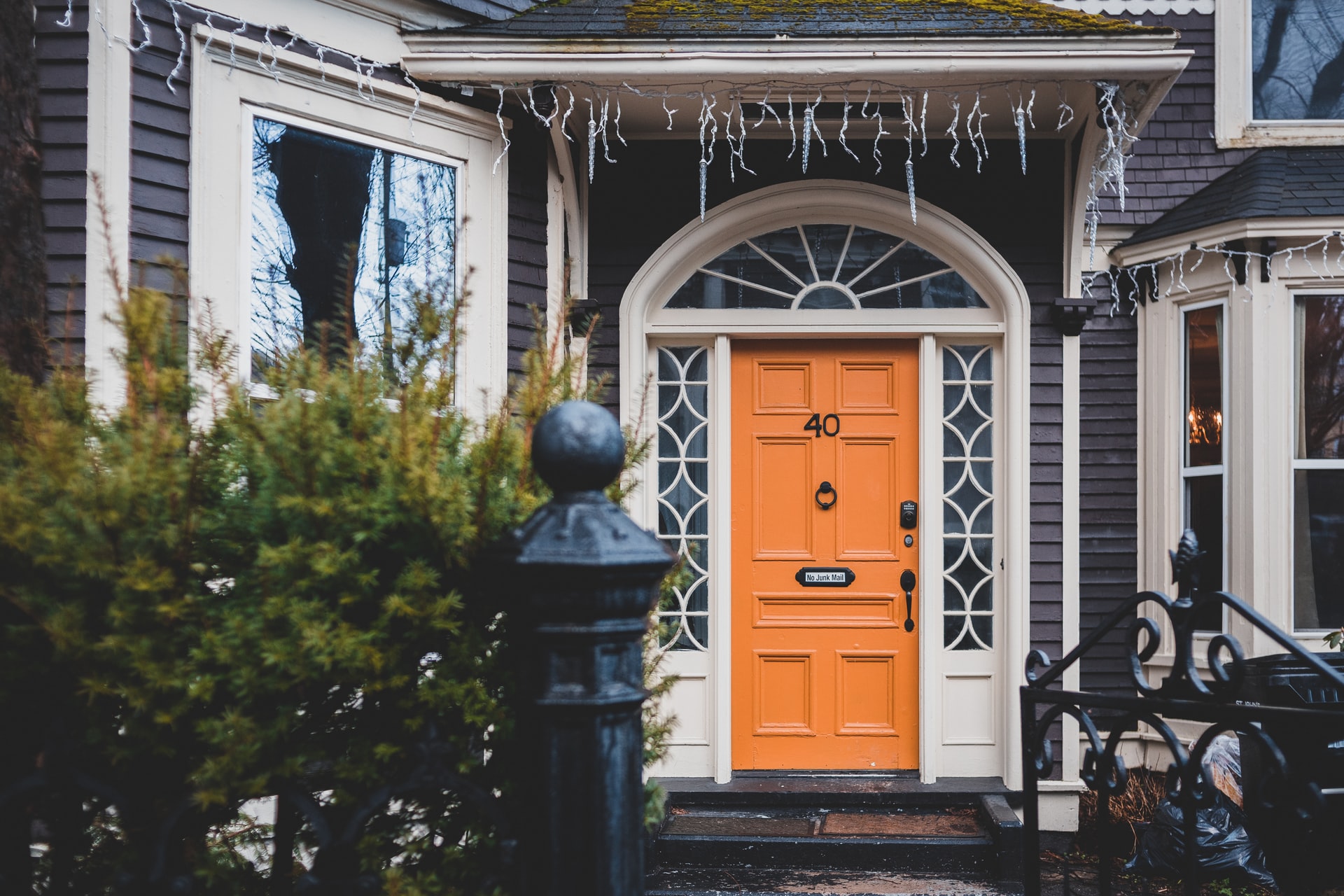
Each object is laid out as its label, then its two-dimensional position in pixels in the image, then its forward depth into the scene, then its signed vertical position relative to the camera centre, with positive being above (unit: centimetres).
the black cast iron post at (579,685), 142 -31
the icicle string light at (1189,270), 539 +109
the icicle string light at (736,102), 385 +165
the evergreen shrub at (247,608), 160 -24
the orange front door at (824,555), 543 -49
